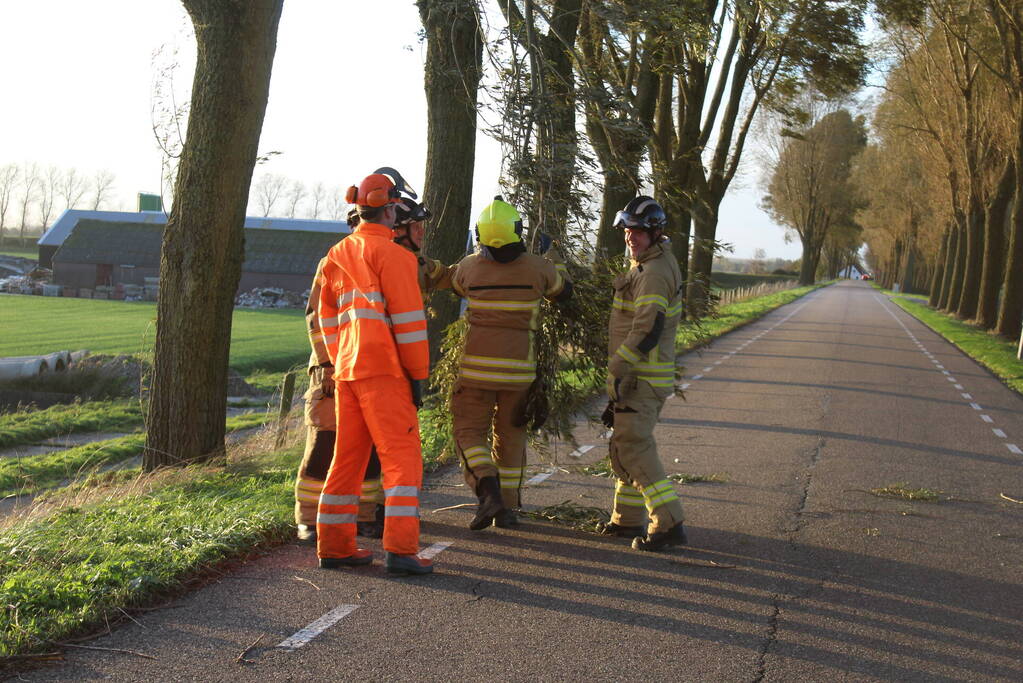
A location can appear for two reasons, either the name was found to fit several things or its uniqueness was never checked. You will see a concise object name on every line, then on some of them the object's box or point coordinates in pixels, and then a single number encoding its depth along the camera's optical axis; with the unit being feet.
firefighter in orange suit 18.40
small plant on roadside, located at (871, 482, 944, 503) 28.02
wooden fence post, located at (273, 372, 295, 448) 39.65
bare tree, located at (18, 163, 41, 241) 356.59
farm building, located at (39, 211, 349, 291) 191.83
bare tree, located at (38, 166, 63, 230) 347.81
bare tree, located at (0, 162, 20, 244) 352.28
